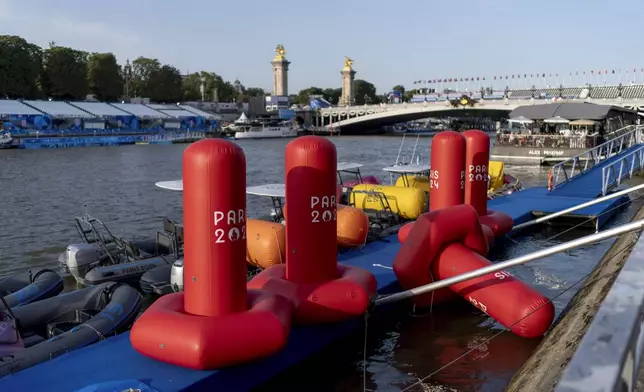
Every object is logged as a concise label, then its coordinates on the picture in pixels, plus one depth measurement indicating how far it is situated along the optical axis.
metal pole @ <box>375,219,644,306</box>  6.24
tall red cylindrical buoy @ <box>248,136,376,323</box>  8.12
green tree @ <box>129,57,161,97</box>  108.75
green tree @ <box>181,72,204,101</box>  123.57
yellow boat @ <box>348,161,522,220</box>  15.86
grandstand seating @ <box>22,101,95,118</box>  74.50
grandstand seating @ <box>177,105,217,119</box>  93.70
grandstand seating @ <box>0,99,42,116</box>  69.49
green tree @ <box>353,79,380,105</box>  161.38
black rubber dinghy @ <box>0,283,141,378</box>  7.58
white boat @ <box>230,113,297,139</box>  82.56
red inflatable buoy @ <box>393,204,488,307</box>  9.75
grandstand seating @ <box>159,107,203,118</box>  88.75
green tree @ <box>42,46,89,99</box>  90.00
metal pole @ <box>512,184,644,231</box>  11.60
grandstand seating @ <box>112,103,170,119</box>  83.81
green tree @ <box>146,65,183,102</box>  107.62
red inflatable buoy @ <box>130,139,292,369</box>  6.65
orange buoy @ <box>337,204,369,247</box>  12.29
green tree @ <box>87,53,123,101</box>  95.81
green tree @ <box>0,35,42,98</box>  80.94
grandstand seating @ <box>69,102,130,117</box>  79.69
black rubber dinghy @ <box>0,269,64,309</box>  10.54
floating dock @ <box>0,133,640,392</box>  6.37
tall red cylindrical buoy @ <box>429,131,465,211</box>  12.16
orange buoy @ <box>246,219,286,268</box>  11.18
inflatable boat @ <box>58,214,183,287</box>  12.11
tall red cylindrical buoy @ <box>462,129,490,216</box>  13.24
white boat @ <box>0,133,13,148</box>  59.53
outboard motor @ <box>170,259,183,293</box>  11.02
